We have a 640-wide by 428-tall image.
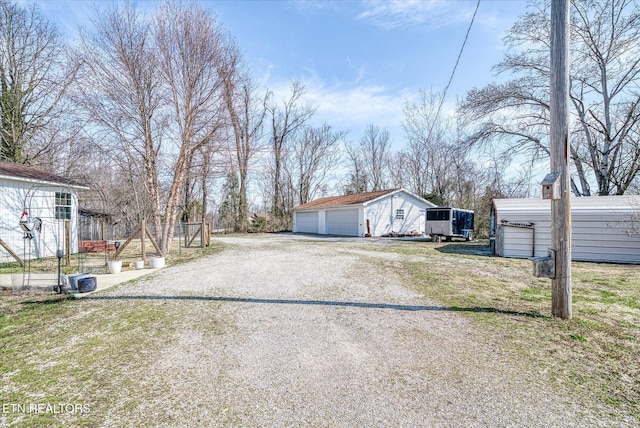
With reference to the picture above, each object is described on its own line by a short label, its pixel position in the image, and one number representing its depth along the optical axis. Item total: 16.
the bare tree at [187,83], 11.50
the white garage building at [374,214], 19.97
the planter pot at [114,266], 8.02
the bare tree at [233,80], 12.90
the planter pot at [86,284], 5.94
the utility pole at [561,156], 3.96
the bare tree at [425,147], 25.67
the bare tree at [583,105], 14.42
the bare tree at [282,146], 32.12
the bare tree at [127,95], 10.55
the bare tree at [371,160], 32.59
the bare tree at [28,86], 14.95
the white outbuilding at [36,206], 9.77
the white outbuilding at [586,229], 9.55
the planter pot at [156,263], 8.88
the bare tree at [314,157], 33.56
